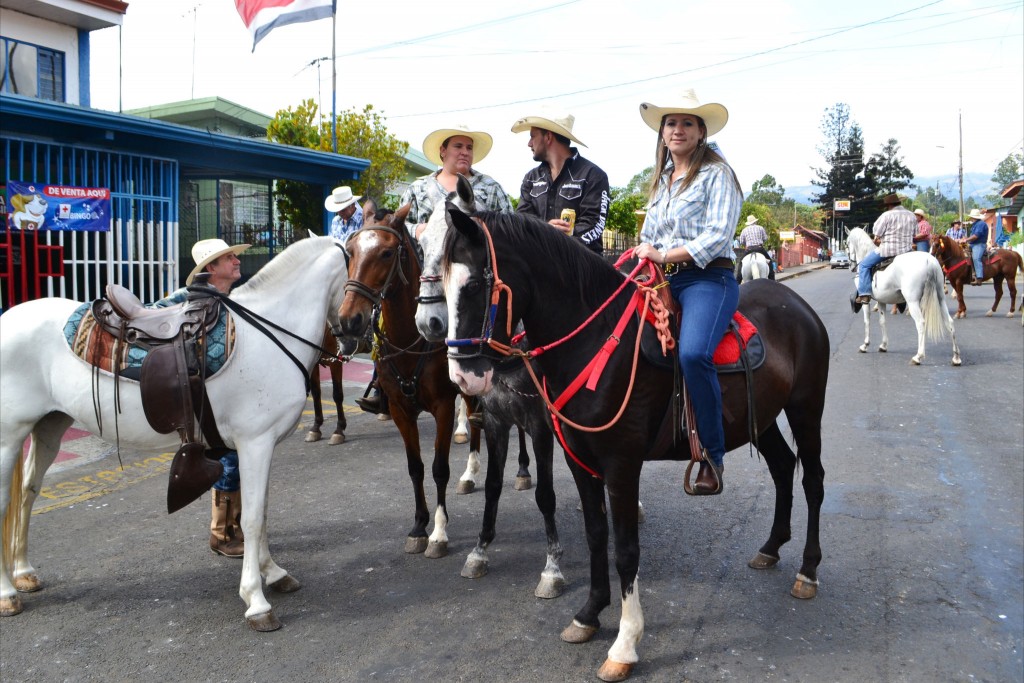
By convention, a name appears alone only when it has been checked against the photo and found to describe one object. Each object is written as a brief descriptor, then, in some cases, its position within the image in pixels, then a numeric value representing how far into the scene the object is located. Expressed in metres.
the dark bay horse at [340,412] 7.50
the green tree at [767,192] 113.25
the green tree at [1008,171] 111.81
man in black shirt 4.81
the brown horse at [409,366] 4.37
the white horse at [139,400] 3.76
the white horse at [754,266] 17.83
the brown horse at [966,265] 16.95
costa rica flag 12.21
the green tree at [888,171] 81.19
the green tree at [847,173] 80.56
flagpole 14.87
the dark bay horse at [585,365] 3.01
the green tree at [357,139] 19.16
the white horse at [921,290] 11.44
